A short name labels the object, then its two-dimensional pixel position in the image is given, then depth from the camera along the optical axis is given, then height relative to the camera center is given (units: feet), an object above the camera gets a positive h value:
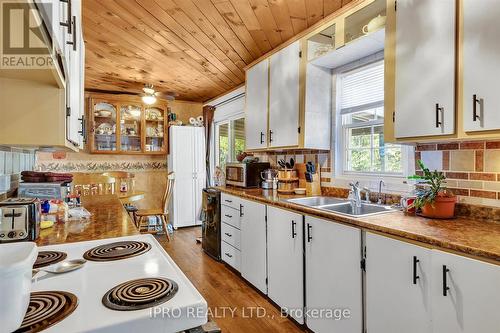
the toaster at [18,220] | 3.85 -0.80
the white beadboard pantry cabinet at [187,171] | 16.31 -0.41
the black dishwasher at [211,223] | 11.20 -2.47
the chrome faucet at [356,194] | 7.23 -0.79
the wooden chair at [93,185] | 11.18 -0.99
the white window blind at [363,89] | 7.75 +2.29
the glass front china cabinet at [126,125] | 15.37 +2.28
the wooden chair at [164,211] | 13.47 -2.35
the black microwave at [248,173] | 11.03 -0.34
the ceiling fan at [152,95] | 13.65 +3.87
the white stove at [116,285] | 2.09 -1.20
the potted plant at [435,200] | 5.29 -0.67
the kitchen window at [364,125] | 7.59 +1.19
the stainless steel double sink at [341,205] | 6.96 -1.11
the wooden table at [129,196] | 10.99 -1.30
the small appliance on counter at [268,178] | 10.69 -0.53
